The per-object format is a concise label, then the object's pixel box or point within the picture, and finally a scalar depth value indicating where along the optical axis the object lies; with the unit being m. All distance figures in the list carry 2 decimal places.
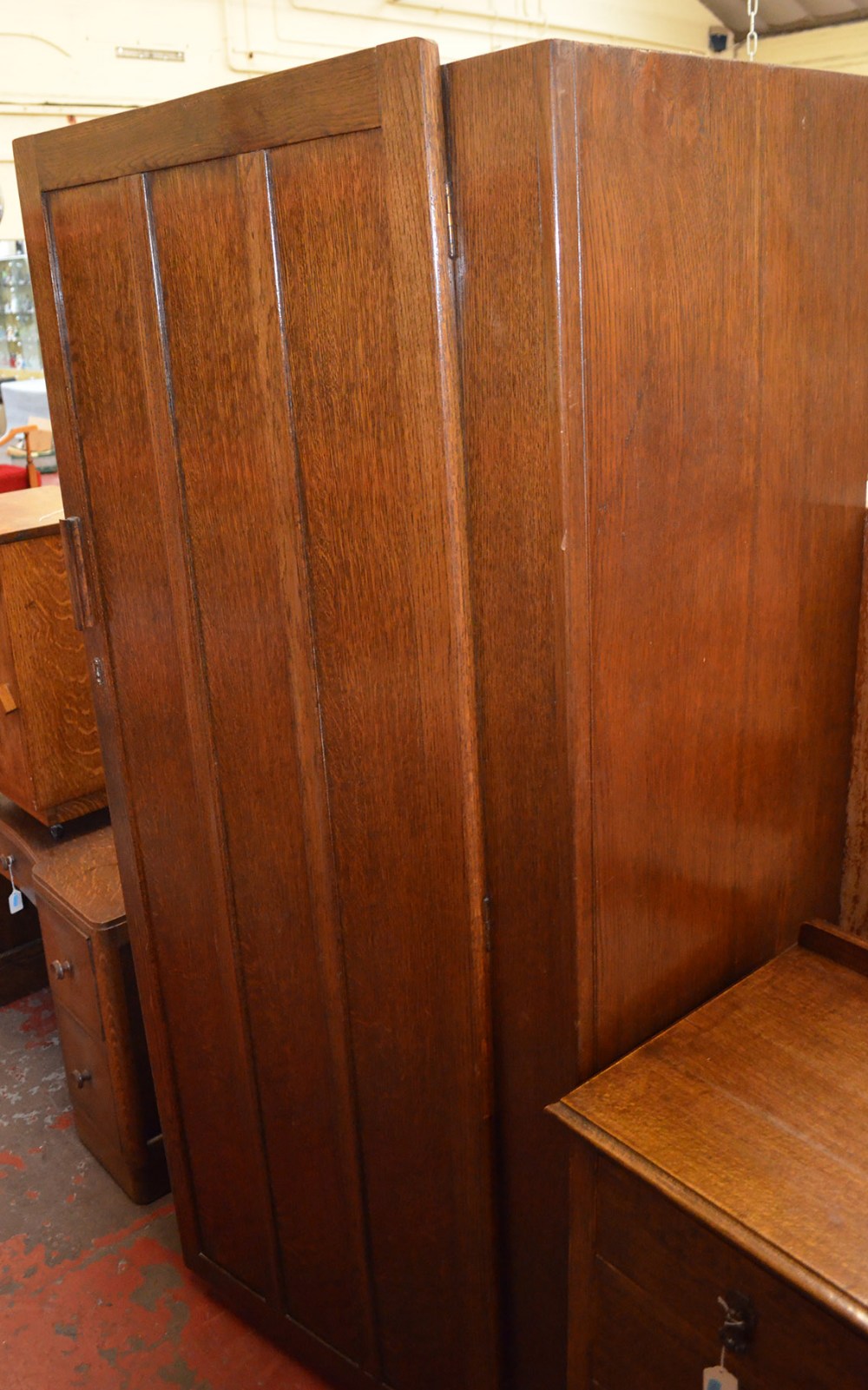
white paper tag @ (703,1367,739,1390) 1.16
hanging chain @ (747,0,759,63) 1.57
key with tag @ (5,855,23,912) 2.96
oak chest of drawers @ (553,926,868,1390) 1.08
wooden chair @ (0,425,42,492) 5.90
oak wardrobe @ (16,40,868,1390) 1.12
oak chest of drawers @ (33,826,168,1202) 2.37
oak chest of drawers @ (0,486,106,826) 2.42
